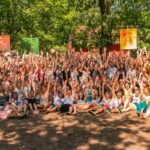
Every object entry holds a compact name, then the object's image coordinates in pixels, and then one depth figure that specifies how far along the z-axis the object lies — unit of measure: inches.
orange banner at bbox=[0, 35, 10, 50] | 608.7
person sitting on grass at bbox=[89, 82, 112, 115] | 302.9
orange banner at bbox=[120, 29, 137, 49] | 430.5
